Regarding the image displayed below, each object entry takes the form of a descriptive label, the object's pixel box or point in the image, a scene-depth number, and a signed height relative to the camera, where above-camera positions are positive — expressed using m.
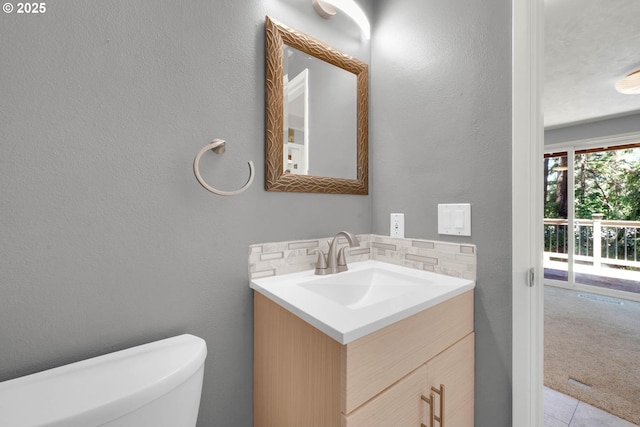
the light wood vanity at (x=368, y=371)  0.58 -0.42
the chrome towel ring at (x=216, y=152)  0.79 +0.15
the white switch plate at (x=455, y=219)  0.98 -0.01
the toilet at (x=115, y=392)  0.49 -0.37
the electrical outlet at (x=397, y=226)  1.21 -0.05
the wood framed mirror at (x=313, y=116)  1.00 +0.44
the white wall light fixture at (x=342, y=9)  1.11 +0.91
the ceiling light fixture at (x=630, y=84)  2.18 +1.17
